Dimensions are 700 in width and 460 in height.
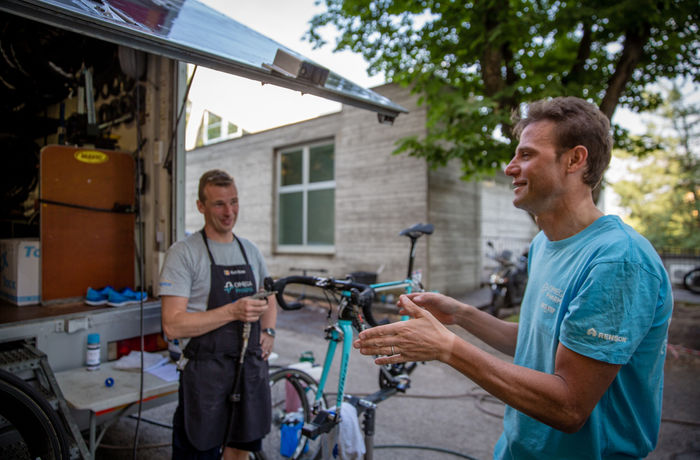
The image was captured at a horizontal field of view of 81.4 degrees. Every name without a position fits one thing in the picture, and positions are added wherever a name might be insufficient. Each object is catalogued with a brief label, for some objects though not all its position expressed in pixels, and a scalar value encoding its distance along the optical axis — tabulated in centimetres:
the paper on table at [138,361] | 290
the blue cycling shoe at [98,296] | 310
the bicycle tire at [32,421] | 182
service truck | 183
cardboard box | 310
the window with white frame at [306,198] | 1120
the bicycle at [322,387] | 240
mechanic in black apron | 229
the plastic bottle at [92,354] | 276
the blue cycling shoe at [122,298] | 306
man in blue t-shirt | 111
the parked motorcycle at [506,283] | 827
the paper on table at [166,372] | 283
